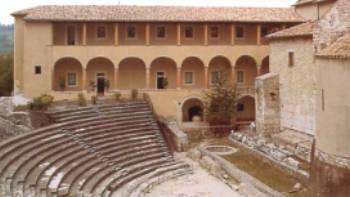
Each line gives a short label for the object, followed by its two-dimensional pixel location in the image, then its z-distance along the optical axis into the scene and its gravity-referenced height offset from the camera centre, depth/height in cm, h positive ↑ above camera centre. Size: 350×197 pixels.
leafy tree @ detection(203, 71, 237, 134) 3834 -13
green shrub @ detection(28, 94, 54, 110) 3158 +3
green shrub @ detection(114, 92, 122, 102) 3727 +55
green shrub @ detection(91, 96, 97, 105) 3567 +24
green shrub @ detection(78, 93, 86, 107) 3469 +24
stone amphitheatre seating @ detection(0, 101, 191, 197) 2102 -268
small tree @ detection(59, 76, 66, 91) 3953 +160
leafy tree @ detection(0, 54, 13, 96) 4734 +238
